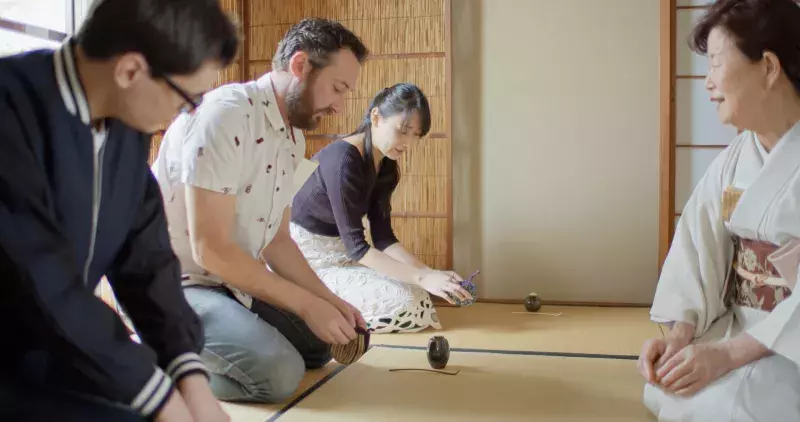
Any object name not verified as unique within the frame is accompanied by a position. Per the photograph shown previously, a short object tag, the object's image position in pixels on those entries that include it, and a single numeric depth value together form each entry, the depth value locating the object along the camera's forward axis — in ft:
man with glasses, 3.83
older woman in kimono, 6.21
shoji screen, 14.85
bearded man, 7.46
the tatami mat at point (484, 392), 7.49
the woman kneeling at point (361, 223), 11.78
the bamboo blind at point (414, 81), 15.87
